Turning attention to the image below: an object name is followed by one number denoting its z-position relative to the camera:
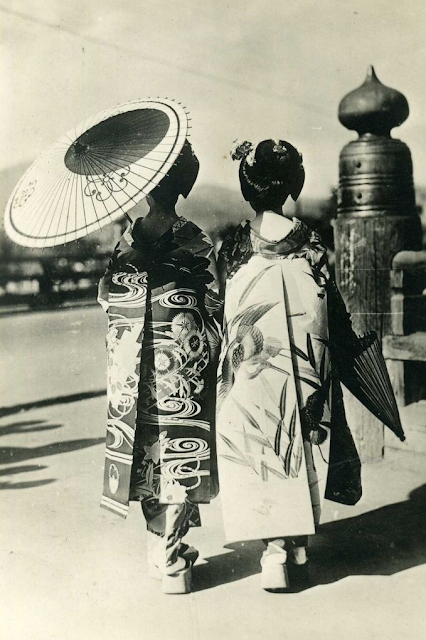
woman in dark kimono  2.56
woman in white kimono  2.51
